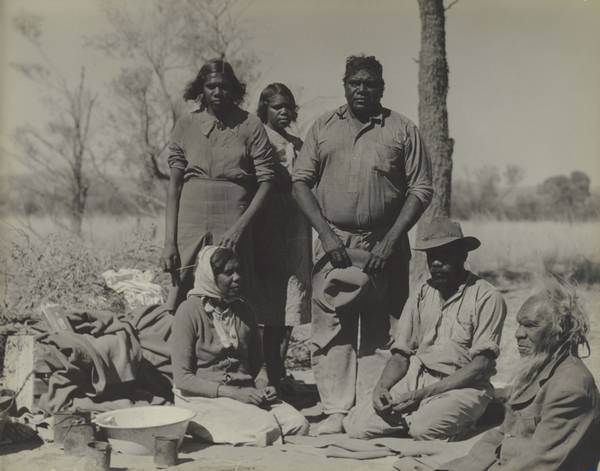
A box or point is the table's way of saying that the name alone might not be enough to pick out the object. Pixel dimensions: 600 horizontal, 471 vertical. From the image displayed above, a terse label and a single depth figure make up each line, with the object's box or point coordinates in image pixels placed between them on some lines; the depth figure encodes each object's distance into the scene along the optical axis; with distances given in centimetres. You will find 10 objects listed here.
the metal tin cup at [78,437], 499
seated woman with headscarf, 528
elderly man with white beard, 377
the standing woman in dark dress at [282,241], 641
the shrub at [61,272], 828
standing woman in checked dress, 605
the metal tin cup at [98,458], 462
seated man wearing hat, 520
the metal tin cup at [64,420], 512
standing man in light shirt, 581
